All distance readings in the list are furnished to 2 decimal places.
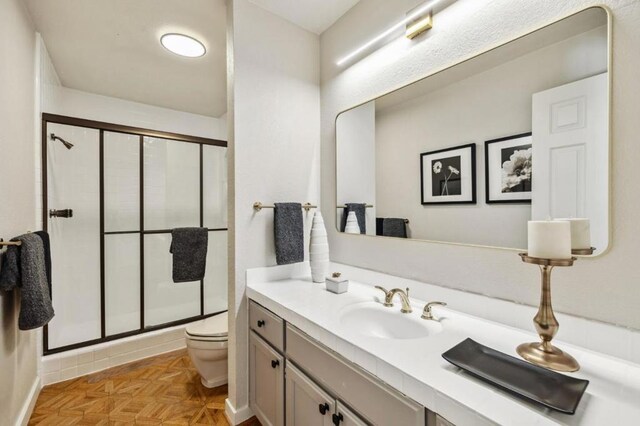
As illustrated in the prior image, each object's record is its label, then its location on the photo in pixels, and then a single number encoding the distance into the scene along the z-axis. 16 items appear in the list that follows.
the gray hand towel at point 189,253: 2.48
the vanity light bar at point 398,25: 1.30
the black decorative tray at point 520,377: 0.61
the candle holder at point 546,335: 0.77
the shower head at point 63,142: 2.18
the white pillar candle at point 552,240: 0.76
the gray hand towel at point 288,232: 1.73
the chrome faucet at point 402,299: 1.22
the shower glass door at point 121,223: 2.36
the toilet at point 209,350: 1.89
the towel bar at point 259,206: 1.70
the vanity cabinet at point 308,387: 0.82
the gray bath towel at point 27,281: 1.32
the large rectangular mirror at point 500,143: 0.89
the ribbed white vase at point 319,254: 1.71
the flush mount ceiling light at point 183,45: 1.90
